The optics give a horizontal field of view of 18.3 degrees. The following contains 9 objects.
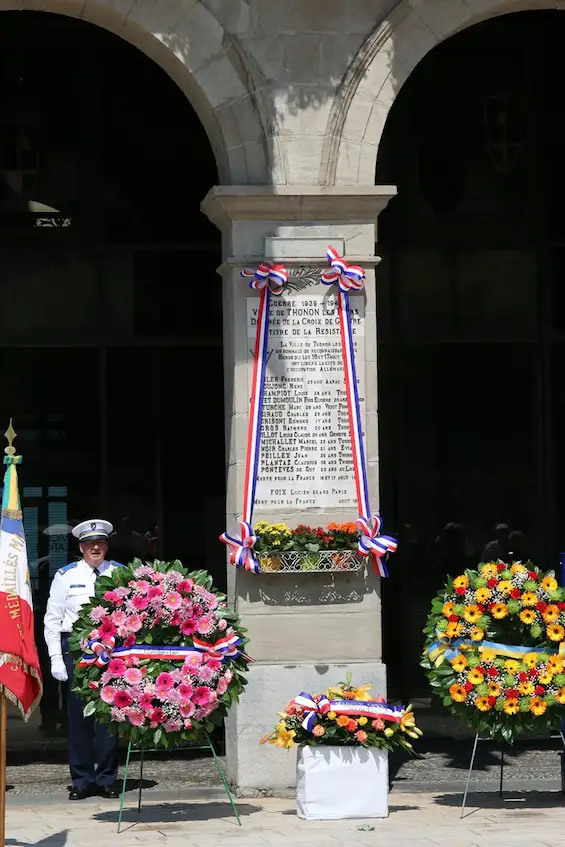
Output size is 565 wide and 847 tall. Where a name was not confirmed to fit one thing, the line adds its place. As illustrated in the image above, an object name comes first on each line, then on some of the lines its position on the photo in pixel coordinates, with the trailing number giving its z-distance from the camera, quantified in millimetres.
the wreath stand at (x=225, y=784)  10945
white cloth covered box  11094
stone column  12211
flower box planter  12203
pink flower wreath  10773
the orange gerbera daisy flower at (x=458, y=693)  11133
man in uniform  12258
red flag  9836
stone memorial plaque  12336
